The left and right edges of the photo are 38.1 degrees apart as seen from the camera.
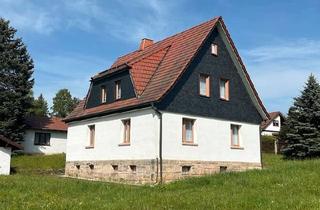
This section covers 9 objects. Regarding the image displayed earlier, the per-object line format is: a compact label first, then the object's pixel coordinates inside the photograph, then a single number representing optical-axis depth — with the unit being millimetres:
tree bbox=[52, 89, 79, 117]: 104438
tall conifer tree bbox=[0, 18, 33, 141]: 46312
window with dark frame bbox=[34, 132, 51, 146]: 51250
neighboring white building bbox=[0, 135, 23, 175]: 32812
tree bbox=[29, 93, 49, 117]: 90600
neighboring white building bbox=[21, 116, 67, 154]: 50391
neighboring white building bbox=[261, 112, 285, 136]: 76169
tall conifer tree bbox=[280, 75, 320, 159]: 40656
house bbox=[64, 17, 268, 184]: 25391
